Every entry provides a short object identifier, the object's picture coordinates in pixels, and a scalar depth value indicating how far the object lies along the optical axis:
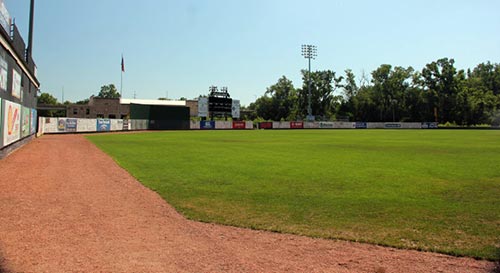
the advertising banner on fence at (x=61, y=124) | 43.91
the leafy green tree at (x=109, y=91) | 177.00
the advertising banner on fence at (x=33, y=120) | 27.02
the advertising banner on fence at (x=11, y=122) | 15.90
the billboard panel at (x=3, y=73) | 14.99
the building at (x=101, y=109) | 106.44
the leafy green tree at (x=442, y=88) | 98.25
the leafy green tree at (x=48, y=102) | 115.11
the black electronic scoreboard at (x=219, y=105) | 67.00
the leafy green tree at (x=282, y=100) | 119.12
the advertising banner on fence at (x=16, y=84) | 17.95
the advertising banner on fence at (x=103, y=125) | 51.47
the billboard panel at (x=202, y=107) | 69.00
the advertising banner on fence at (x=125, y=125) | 57.20
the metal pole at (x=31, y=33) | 27.45
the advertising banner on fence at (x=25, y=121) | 21.74
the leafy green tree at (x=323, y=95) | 115.00
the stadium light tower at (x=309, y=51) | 89.00
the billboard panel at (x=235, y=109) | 70.76
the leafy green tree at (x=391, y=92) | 104.00
